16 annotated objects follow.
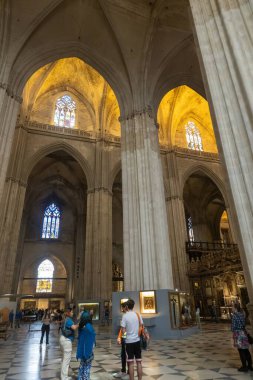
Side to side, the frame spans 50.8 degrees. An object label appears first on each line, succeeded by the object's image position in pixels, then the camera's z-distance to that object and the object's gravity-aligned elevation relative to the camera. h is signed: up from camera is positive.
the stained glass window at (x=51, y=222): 28.58 +9.29
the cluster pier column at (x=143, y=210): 10.62 +4.05
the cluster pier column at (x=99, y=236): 17.36 +4.96
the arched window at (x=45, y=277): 27.52 +3.60
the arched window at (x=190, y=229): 28.89 +8.11
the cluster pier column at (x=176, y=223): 19.08 +6.10
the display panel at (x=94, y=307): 14.77 +0.34
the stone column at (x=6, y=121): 10.73 +7.67
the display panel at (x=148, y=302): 9.80 +0.32
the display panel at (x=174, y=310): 9.67 +0.02
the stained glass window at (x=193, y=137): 25.79 +15.48
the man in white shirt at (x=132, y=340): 3.63 -0.35
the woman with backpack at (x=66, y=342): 4.13 -0.39
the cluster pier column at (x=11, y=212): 16.03 +5.95
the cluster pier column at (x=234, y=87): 5.11 +4.45
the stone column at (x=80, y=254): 25.03 +5.52
